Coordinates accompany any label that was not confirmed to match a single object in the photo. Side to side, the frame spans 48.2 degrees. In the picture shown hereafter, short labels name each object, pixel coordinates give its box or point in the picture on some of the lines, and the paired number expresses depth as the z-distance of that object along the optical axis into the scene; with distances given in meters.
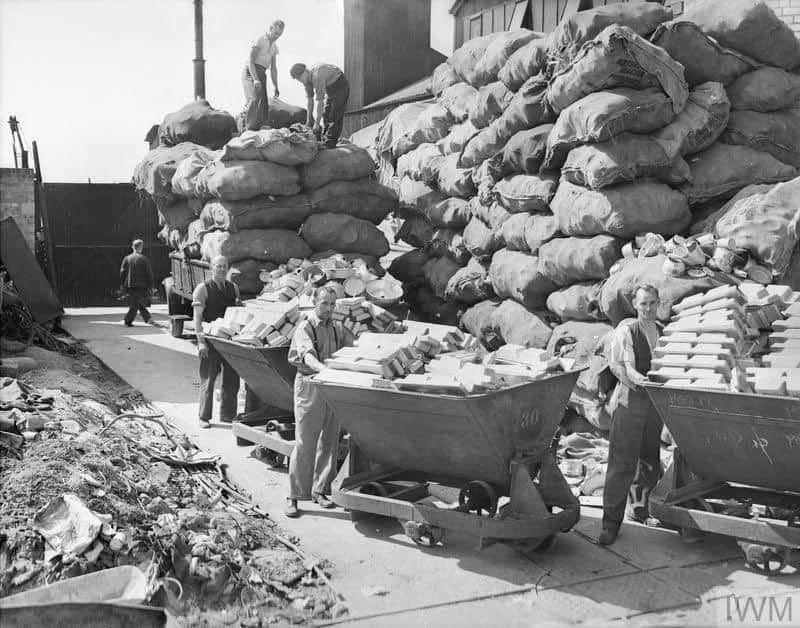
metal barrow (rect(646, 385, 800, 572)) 4.98
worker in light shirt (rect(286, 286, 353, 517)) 6.38
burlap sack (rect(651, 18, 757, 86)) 7.93
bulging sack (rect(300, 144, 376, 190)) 11.79
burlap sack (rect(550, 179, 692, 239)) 7.67
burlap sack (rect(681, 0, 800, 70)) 7.98
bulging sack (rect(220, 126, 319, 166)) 11.45
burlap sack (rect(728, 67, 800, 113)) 8.00
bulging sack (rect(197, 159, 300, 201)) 11.25
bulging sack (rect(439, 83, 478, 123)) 11.35
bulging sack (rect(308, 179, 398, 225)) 11.87
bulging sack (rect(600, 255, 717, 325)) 6.79
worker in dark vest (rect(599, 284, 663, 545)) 5.80
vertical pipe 21.09
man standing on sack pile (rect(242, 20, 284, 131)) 13.34
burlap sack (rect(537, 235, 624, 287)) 7.80
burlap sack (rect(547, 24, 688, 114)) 7.66
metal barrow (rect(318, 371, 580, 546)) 5.21
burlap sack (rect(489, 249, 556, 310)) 8.66
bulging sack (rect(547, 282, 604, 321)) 7.87
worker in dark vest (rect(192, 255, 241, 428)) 8.83
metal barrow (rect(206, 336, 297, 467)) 7.13
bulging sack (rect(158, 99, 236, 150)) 14.30
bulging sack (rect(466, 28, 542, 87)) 10.34
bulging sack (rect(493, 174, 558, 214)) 8.75
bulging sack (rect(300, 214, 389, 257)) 11.68
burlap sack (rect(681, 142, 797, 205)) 7.87
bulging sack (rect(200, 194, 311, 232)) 11.45
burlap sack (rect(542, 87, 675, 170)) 7.66
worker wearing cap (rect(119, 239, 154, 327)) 14.92
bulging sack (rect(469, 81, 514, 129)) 9.95
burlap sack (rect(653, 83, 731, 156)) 7.77
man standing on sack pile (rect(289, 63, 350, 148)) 13.13
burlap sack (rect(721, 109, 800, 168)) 8.02
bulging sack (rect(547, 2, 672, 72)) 8.06
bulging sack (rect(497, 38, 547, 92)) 9.22
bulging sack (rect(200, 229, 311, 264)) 11.36
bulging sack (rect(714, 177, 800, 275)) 6.84
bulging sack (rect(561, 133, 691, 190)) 7.68
